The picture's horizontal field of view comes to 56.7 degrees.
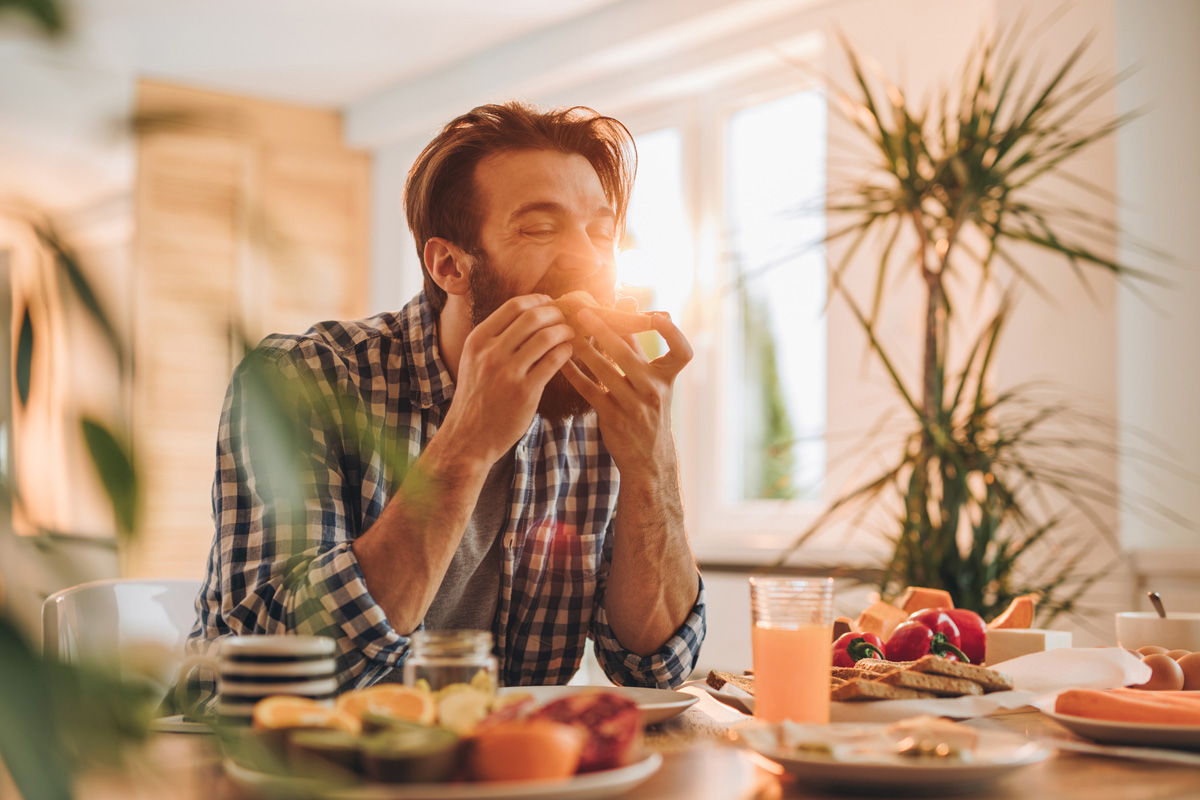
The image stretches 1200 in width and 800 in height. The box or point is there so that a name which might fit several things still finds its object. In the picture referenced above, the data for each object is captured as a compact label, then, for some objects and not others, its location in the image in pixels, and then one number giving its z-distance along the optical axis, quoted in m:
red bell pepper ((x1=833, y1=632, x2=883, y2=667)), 1.16
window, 3.77
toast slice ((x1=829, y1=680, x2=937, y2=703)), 0.91
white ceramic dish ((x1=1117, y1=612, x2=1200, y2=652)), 1.19
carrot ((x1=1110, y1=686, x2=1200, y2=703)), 0.89
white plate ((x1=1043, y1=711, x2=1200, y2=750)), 0.83
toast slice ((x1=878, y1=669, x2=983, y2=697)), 0.93
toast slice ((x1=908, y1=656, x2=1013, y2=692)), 0.94
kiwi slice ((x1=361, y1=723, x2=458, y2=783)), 0.58
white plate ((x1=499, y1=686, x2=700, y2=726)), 0.91
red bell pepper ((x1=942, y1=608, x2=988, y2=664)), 1.25
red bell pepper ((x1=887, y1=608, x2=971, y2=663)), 1.14
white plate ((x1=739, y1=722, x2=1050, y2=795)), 0.67
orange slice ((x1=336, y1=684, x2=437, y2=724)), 0.67
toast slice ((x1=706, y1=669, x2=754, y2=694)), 1.03
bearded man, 1.21
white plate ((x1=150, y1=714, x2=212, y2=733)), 0.92
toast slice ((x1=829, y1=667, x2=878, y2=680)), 1.02
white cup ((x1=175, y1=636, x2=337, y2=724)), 0.73
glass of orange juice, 0.86
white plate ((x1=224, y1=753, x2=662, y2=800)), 0.57
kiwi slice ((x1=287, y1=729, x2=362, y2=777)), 0.56
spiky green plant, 2.26
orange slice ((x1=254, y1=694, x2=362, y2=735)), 0.61
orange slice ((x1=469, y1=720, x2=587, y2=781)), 0.60
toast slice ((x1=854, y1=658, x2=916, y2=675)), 1.04
